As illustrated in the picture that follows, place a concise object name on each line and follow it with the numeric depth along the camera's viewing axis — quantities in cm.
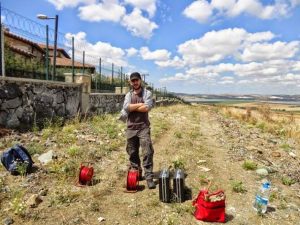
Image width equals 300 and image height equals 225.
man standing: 416
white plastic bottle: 358
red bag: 331
